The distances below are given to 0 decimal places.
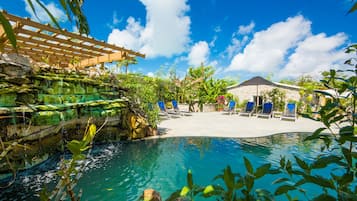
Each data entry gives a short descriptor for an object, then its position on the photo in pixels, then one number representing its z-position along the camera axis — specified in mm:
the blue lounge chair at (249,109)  15397
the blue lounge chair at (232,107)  16609
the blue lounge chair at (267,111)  14439
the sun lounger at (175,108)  15306
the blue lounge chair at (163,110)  14297
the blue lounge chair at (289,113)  13618
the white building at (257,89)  19234
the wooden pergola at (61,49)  5323
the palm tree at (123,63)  11616
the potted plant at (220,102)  20395
